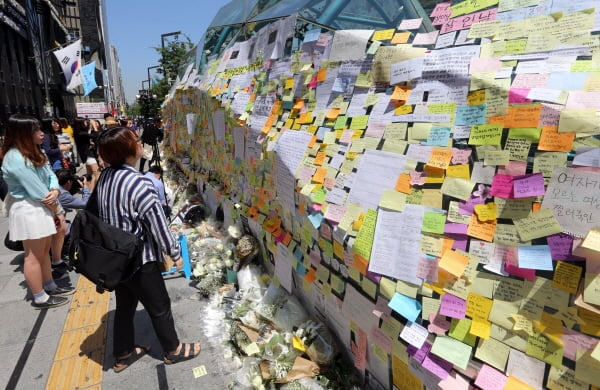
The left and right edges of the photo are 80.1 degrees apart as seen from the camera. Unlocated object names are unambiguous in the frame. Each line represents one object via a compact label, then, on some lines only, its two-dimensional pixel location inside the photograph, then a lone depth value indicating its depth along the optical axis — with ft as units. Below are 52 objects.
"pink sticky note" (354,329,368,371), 6.93
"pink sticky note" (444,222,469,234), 5.23
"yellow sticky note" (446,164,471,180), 5.38
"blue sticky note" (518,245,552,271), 4.40
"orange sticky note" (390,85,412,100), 6.59
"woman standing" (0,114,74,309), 9.87
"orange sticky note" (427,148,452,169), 5.62
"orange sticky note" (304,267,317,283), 8.48
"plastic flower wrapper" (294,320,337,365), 7.75
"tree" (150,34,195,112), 74.66
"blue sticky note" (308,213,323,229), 7.58
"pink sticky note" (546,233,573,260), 4.27
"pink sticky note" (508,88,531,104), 4.98
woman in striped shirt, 7.41
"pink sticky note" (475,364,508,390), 4.66
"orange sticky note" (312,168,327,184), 7.81
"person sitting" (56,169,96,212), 13.89
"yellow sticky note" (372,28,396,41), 7.39
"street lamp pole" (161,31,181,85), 60.73
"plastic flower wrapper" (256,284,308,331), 9.08
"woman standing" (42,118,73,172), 20.04
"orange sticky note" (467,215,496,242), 4.98
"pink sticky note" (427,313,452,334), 5.22
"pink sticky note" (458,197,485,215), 5.20
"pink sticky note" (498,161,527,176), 4.78
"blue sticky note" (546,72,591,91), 4.72
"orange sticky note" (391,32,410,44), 7.09
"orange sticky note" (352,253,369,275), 6.37
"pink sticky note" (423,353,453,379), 5.12
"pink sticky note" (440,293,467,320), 5.08
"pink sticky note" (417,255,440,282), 5.43
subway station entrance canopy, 7.87
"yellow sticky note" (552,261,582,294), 4.16
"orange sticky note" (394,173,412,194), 6.07
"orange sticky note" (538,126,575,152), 4.44
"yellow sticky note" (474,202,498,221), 4.99
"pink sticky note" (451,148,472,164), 5.43
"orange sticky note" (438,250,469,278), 5.14
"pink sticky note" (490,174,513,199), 4.87
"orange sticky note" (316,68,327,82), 8.65
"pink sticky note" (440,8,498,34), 6.06
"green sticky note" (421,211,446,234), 5.52
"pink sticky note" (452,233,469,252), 5.20
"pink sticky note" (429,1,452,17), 6.89
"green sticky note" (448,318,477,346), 4.99
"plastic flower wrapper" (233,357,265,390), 7.97
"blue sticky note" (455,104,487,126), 5.40
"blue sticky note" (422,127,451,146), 5.75
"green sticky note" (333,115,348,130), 7.75
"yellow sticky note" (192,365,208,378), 8.75
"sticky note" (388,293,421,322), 5.50
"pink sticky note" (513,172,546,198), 4.60
